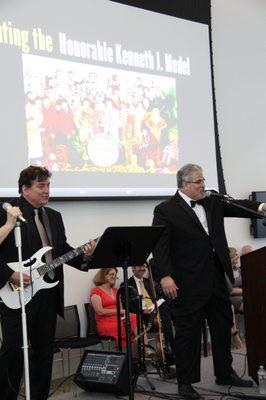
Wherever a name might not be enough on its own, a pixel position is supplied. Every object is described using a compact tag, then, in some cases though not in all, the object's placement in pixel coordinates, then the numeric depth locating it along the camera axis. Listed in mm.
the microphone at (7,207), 3238
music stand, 3568
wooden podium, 4145
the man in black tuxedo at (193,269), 4312
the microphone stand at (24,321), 3229
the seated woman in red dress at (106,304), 5879
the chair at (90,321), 6145
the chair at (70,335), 5216
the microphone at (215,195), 3942
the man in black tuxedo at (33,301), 3635
